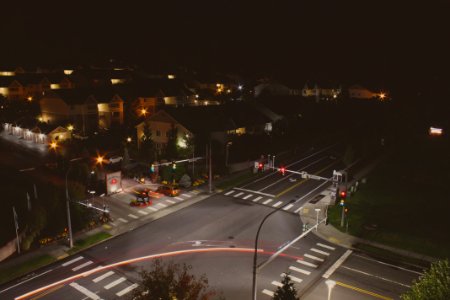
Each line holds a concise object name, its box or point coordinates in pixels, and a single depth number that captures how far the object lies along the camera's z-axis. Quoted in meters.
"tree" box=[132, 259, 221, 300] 15.04
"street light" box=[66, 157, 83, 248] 28.21
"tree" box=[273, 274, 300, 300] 16.58
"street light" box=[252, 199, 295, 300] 17.97
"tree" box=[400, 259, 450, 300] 14.84
